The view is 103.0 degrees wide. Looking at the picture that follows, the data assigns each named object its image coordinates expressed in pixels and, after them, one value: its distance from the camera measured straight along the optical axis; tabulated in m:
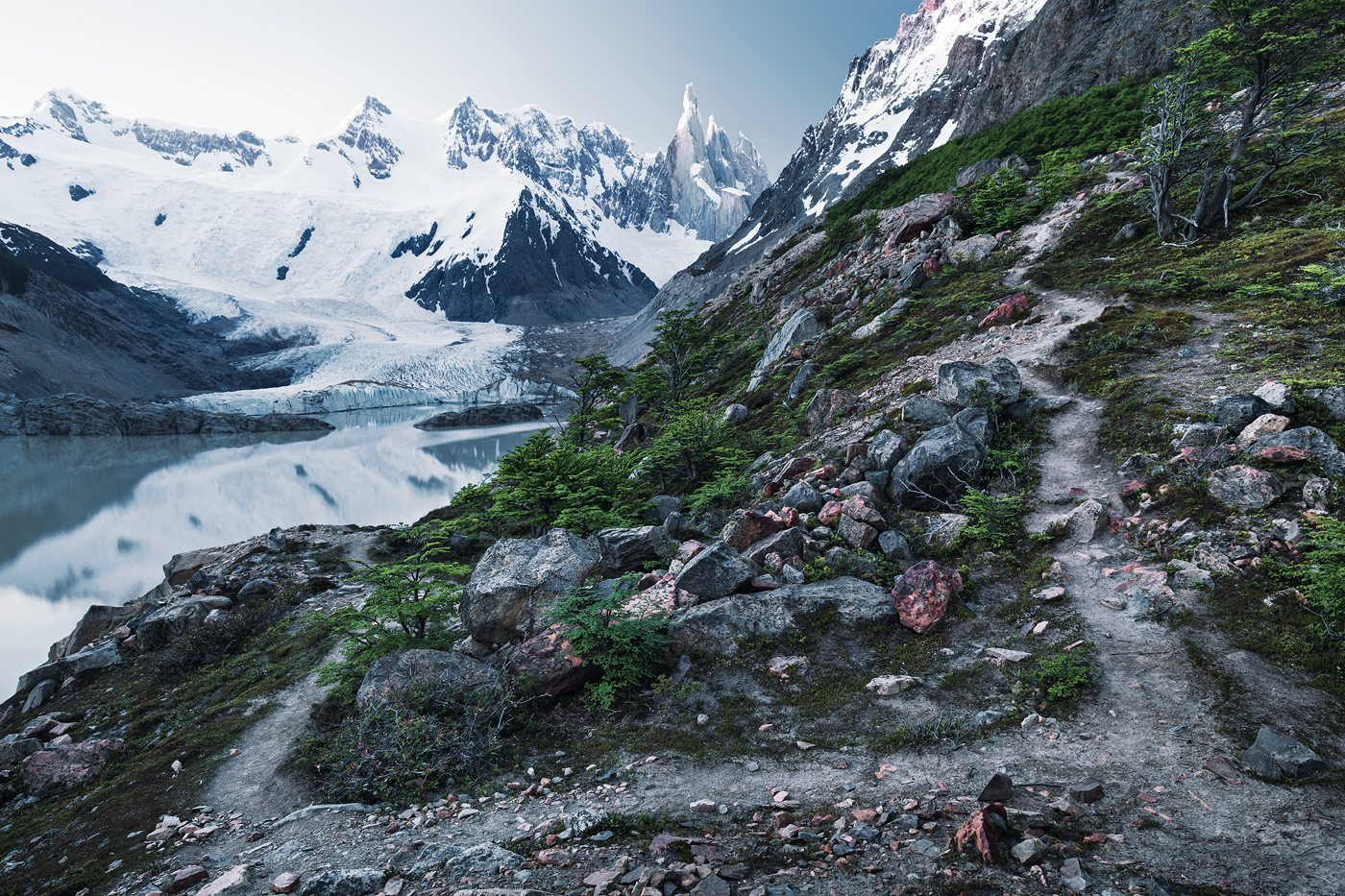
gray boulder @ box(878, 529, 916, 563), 8.88
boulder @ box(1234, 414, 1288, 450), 7.42
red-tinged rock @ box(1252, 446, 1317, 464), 6.86
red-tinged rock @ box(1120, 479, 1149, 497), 8.10
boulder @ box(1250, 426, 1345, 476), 6.67
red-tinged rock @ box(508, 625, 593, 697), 7.49
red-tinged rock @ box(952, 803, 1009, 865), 3.68
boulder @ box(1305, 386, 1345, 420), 7.36
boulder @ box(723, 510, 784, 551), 9.91
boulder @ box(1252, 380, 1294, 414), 7.69
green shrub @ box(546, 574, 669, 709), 7.45
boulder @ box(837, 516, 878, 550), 9.18
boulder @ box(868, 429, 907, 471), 10.91
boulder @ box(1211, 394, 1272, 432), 7.93
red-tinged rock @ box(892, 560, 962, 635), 7.36
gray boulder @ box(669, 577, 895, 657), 7.73
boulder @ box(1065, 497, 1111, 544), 7.91
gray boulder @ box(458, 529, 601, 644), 8.97
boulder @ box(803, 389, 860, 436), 15.38
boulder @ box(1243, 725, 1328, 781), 4.11
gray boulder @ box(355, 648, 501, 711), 7.31
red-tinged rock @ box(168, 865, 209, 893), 4.93
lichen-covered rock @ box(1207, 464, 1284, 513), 6.74
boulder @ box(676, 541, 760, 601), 8.39
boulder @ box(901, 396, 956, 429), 11.59
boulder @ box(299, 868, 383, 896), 4.38
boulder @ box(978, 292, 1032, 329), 15.99
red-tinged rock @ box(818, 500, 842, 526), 9.89
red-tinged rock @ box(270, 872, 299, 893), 4.55
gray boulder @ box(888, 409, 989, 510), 10.02
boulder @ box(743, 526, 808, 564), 9.14
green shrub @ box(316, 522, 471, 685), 8.61
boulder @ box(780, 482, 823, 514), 10.54
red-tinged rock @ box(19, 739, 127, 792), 7.66
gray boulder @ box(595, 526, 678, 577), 10.66
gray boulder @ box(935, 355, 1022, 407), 11.41
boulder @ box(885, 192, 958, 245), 26.98
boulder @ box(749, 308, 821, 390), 24.52
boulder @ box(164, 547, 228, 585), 18.95
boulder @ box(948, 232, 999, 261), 22.61
